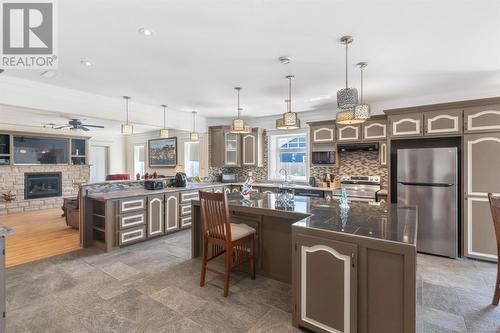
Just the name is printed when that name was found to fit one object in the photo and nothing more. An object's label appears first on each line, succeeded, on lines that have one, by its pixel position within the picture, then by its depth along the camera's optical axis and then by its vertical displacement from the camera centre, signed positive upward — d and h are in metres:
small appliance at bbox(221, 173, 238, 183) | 6.38 -0.34
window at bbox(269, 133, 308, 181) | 5.89 +0.23
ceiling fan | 5.76 +0.98
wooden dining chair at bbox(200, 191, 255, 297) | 2.47 -0.73
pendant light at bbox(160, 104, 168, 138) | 5.02 +0.92
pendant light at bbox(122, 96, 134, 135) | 4.20 +0.61
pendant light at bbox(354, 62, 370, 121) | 2.54 +0.54
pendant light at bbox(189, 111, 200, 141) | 5.59 +0.65
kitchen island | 1.58 -0.74
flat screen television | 6.96 +0.45
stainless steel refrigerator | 3.52 -0.42
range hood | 4.51 +0.33
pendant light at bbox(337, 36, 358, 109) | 2.50 +0.68
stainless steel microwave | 5.00 +0.15
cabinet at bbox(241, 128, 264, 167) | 6.12 +0.42
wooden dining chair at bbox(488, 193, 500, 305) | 2.22 -0.49
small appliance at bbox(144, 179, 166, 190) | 4.65 -0.37
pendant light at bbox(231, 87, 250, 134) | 3.65 +0.57
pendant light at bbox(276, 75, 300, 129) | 3.05 +0.53
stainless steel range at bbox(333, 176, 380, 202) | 4.38 -0.42
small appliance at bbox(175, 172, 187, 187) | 5.07 -0.31
